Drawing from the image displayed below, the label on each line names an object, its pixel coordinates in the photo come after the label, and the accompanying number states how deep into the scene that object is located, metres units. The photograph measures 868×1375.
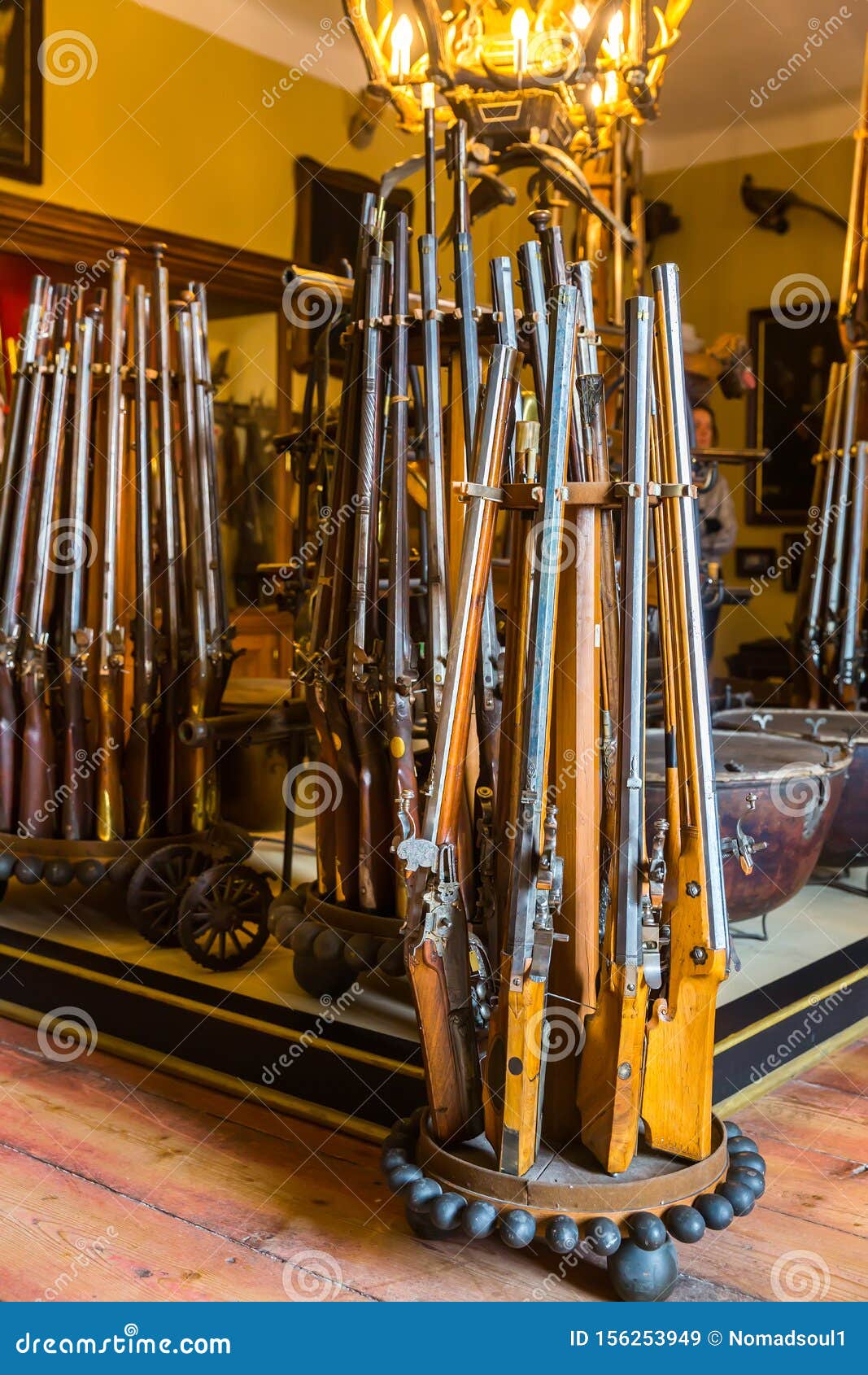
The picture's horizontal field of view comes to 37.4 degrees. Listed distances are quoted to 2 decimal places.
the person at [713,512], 4.85
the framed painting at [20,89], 4.95
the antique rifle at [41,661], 2.86
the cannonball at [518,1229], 1.56
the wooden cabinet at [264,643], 6.09
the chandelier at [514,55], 3.24
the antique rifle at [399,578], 2.26
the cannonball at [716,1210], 1.61
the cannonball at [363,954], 2.31
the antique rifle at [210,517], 2.92
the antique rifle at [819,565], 4.21
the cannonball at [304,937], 2.36
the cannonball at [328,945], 2.32
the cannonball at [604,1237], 1.55
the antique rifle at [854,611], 4.09
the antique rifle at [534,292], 2.13
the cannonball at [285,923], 2.41
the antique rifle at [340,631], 2.37
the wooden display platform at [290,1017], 2.21
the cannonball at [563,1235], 1.54
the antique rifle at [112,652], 2.84
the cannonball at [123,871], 2.77
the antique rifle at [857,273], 4.43
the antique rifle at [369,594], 2.31
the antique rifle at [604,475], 1.75
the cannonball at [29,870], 2.79
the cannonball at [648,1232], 1.56
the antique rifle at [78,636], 2.84
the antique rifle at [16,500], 2.89
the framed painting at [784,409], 8.11
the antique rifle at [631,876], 1.62
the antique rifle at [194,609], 2.88
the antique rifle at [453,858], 1.65
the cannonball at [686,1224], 1.59
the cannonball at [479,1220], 1.57
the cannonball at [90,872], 2.76
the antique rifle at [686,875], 1.68
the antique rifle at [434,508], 2.22
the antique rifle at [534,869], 1.62
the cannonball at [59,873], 2.77
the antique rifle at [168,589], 2.91
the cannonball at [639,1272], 1.59
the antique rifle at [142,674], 2.87
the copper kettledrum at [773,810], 2.46
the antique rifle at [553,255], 2.18
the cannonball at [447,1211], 1.60
